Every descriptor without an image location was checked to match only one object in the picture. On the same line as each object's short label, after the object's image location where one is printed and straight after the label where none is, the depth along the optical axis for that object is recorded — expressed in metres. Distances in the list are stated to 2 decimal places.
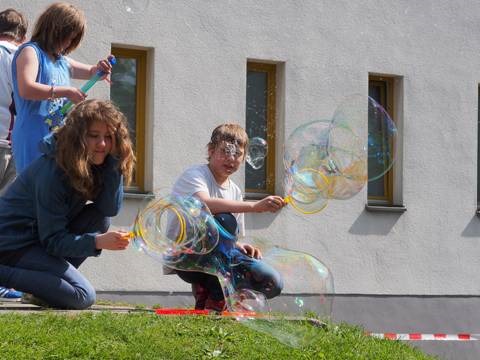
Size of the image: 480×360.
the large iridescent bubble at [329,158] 10.24
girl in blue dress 9.98
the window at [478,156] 19.42
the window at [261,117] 16.98
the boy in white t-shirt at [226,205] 9.74
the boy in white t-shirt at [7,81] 11.04
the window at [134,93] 15.96
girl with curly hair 9.25
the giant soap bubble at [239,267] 9.36
